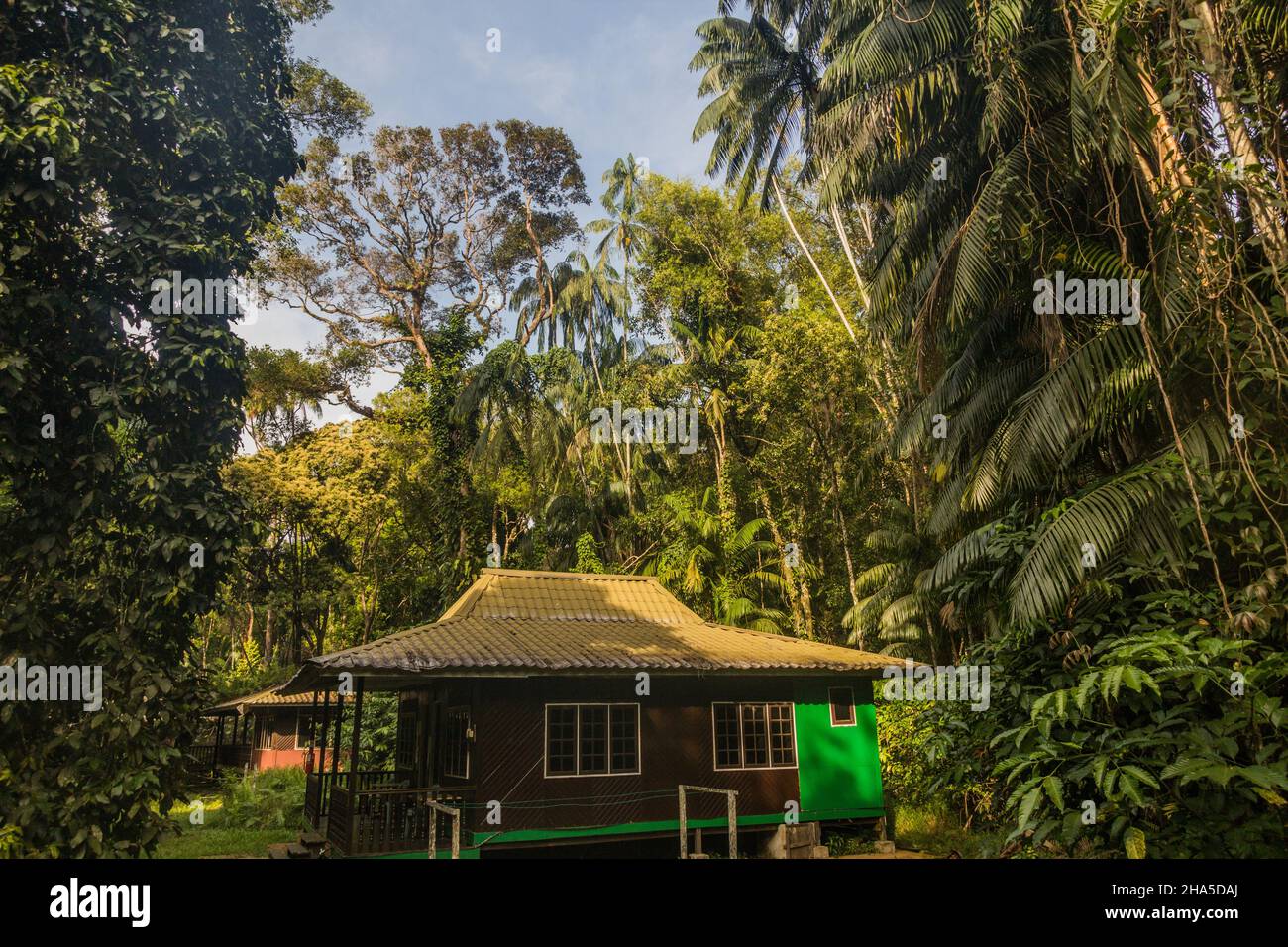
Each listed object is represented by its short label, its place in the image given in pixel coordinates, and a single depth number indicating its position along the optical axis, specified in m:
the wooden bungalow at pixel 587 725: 12.91
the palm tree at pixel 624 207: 29.03
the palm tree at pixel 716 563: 22.67
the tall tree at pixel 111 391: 8.86
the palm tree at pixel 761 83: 22.48
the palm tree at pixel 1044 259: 6.54
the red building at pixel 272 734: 28.28
